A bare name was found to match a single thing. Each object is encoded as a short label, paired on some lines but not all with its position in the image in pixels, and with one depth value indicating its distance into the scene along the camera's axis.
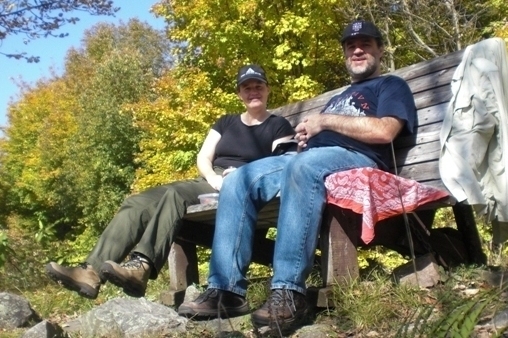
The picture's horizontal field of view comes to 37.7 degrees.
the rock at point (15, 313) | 5.04
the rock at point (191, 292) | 4.37
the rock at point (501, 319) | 2.62
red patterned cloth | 3.20
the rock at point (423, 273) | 3.42
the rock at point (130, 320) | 3.57
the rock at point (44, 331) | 3.71
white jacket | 3.40
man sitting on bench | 3.13
